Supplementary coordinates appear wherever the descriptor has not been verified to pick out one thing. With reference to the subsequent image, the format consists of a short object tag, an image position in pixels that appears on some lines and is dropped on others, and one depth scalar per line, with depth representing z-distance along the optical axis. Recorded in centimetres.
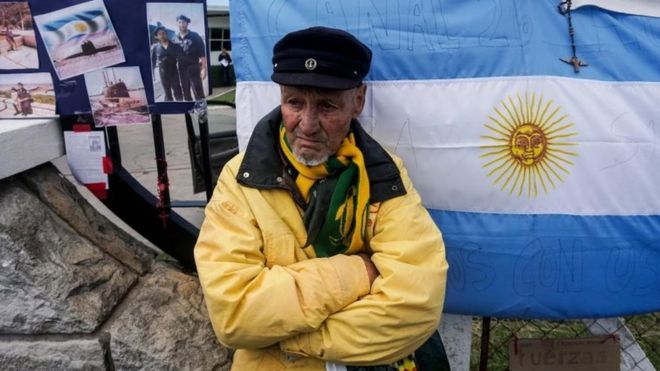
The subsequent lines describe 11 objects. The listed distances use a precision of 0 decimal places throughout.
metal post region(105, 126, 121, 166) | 227
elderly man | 158
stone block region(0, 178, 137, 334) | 194
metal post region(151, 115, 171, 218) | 235
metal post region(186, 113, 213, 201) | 227
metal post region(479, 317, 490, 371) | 249
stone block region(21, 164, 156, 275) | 212
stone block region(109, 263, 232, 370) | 206
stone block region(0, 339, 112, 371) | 202
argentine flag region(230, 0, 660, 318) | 205
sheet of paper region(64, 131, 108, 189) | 217
